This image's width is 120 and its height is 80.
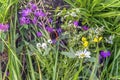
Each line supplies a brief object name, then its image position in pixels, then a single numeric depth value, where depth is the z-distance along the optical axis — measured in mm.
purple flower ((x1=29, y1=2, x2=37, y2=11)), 1998
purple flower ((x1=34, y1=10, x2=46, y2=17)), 1960
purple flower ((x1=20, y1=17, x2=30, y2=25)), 1961
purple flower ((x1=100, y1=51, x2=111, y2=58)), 1907
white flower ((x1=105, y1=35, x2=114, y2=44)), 1955
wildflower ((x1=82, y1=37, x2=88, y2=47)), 1826
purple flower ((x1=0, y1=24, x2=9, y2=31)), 1852
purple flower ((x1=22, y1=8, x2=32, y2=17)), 1952
